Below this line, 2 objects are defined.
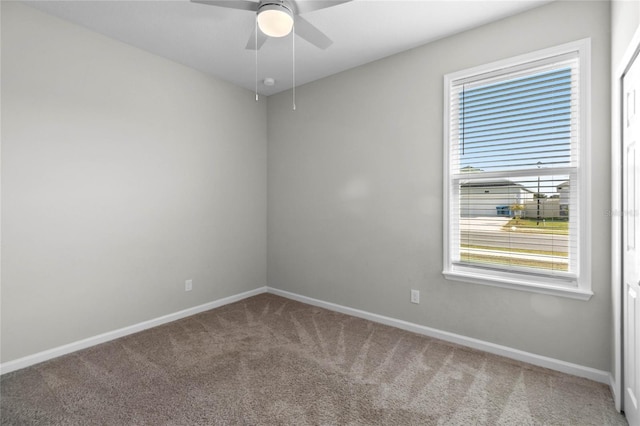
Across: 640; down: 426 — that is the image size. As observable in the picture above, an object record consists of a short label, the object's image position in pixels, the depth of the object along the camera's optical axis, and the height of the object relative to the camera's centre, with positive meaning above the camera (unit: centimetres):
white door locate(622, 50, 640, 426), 163 -16
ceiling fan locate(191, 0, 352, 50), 192 +125
